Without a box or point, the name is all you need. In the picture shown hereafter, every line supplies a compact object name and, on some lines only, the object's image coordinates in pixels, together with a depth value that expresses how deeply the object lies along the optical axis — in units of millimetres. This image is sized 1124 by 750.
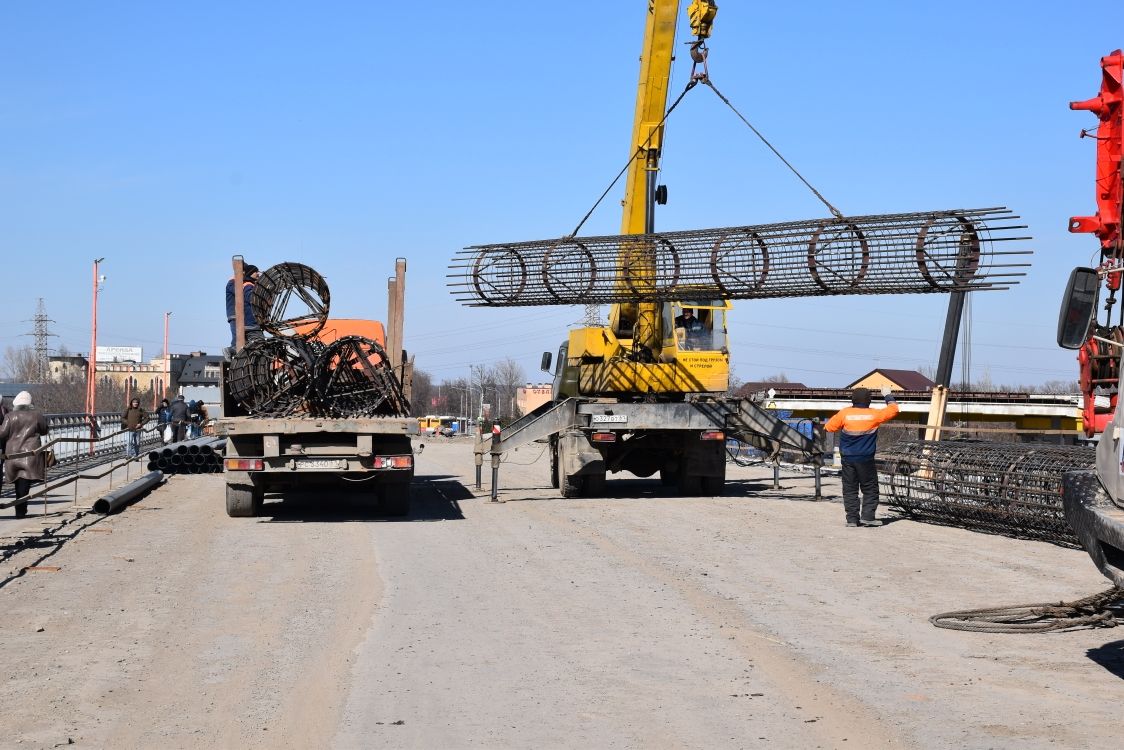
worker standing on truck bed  16719
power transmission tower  100062
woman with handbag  15359
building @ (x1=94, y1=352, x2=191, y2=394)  117725
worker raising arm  14234
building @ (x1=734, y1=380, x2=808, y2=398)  90188
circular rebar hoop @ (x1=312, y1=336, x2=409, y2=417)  15281
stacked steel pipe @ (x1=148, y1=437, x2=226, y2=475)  23891
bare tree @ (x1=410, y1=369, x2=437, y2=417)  136875
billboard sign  152125
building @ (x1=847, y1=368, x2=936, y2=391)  96938
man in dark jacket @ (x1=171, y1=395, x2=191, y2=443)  31047
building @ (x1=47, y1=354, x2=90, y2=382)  108038
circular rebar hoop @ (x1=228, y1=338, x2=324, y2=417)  15523
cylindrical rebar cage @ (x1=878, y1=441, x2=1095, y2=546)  12359
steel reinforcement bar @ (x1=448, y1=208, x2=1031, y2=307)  14523
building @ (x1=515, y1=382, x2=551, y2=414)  102812
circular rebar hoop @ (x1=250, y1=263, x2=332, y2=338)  16875
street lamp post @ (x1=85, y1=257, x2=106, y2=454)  39359
